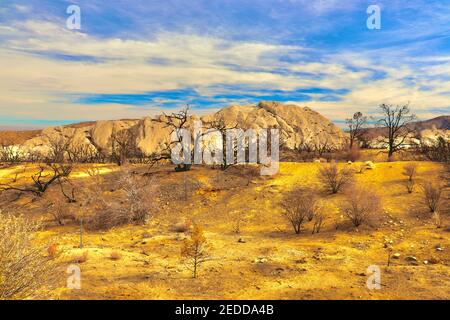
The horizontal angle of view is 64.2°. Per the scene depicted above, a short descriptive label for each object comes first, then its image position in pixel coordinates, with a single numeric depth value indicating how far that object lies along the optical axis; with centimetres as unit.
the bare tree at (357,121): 5100
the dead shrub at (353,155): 3791
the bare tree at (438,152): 2851
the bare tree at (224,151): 2909
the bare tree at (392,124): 3809
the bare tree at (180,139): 2882
